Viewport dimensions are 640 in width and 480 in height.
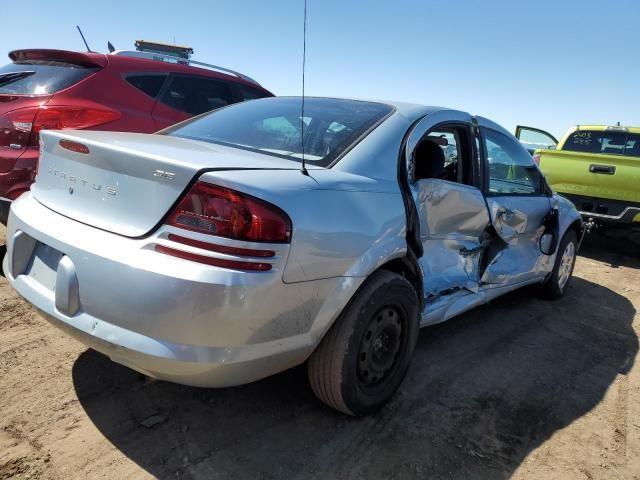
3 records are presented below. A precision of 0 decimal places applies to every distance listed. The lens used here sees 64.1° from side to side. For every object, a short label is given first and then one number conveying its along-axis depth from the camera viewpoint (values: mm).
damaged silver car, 1803
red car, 3592
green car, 6633
